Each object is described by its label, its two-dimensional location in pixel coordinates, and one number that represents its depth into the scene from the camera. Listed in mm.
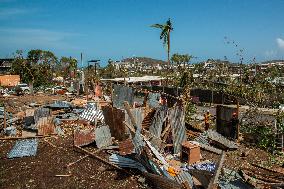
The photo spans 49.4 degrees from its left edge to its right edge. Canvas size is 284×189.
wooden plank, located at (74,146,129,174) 11388
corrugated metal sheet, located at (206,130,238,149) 13748
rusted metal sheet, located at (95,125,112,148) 13866
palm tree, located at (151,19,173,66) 39906
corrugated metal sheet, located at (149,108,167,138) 13375
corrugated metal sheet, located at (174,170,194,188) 8995
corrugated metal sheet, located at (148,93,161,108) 20016
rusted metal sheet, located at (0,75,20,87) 52062
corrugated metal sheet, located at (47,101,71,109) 22244
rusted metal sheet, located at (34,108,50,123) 17375
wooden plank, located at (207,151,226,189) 7608
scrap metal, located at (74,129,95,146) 14172
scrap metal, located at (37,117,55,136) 16359
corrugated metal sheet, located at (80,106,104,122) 18472
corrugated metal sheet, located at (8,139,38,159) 13461
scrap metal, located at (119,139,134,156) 12312
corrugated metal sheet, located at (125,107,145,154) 10742
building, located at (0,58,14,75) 80638
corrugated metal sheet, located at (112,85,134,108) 18125
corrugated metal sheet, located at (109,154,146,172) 10953
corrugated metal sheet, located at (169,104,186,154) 12781
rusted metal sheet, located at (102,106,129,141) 14320
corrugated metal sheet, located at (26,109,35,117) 18359
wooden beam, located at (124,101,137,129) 11981
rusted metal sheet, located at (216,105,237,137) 15422
